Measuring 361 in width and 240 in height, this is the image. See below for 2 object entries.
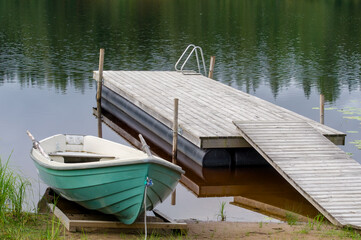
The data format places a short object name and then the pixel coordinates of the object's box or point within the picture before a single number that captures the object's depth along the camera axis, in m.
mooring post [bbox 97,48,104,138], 17.58
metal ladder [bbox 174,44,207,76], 19.32
